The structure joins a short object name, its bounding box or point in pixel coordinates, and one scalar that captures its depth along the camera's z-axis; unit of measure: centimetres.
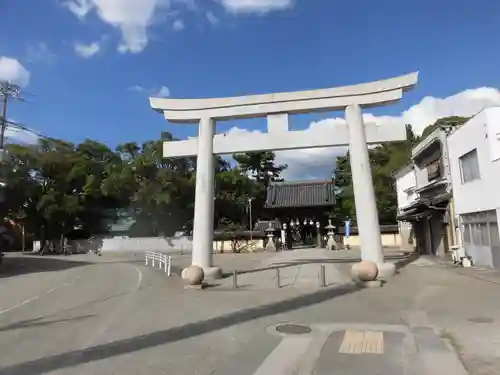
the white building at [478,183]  1741
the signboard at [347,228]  4319
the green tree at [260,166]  5938
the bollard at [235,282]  1564
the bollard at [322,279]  1530
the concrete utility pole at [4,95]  3088
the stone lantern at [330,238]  4031
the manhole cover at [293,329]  848
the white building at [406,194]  3322
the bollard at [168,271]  2050
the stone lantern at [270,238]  4316
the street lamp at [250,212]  5040
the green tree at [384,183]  4669
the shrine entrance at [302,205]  4216
